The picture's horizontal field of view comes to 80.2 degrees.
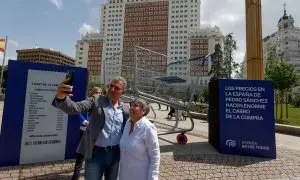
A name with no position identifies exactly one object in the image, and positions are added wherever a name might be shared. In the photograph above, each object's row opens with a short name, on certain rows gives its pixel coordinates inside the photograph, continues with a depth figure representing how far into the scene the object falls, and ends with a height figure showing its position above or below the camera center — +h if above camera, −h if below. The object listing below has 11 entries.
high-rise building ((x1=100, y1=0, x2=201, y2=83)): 90.76 +37.67
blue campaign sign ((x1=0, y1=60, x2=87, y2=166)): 3.32 -0.47
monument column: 5.49 +1.85
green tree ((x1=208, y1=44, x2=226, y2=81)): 33.83 +7.03
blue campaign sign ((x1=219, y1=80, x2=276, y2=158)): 4.16 -0.43
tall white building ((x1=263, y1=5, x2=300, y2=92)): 87.03 +31.93
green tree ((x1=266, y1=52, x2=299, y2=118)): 13.31 +1.83
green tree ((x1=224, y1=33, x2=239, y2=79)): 29.33 +7.92
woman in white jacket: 1.66 -0.52
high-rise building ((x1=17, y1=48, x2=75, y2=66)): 110.50 +25.39
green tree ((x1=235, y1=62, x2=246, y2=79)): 27.20 +4.51
